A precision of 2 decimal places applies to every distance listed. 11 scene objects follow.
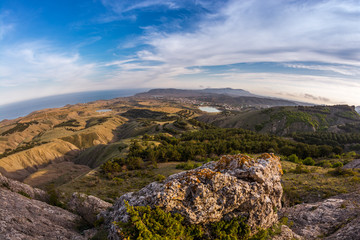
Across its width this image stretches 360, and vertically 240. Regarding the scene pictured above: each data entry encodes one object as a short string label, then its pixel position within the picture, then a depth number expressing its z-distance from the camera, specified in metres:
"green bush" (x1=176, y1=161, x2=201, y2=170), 31.73
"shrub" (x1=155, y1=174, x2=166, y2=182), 26.65
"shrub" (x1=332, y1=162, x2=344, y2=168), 30.14
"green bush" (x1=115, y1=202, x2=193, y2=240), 6.92
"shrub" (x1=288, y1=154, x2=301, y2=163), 36.54
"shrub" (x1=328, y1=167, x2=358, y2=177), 21.82
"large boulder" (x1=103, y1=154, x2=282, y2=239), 8.85
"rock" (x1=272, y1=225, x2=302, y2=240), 10.88
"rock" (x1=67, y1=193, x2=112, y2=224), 13.08
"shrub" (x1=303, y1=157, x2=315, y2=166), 35.16
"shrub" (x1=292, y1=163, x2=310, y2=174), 26.01
